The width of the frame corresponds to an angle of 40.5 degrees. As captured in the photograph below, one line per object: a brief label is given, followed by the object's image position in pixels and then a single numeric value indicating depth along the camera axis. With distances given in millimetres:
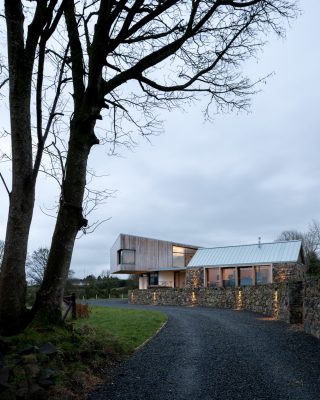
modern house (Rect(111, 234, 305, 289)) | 28672
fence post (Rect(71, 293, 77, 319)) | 17406
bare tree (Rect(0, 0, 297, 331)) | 6711
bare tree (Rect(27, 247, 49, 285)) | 39688
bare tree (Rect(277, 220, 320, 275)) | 34344
